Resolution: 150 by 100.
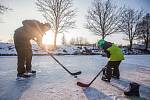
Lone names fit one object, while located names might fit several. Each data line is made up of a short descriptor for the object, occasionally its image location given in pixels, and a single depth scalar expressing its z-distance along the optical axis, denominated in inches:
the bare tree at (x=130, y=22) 714.2
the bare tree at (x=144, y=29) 731.2
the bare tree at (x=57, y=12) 509.1
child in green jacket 105.9
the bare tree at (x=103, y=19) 592.3
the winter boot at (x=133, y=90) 75.3
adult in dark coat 110.5
